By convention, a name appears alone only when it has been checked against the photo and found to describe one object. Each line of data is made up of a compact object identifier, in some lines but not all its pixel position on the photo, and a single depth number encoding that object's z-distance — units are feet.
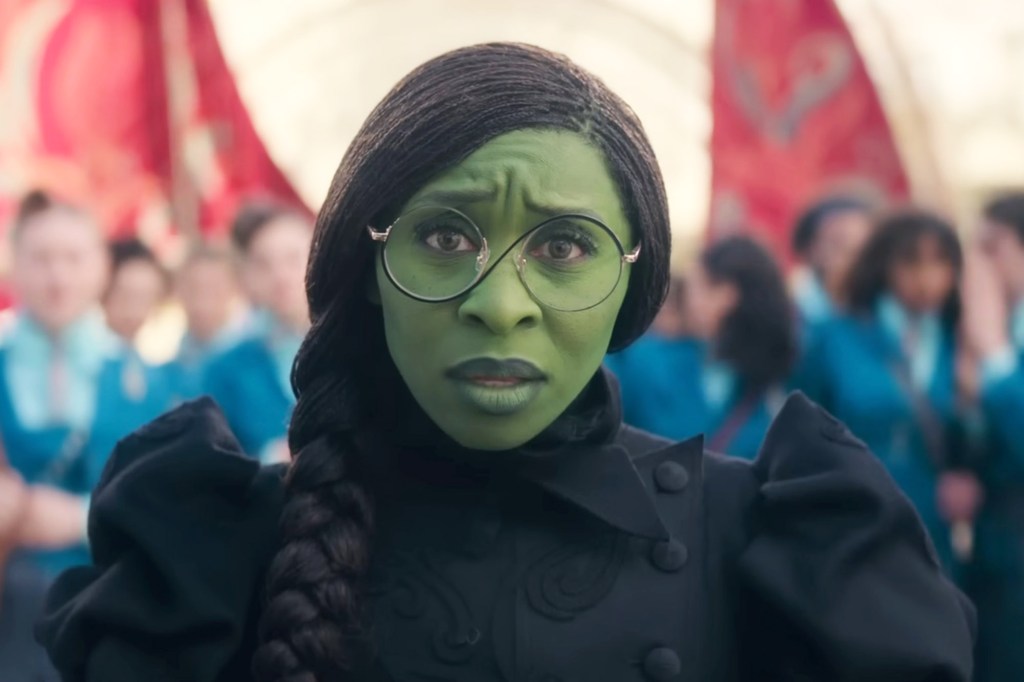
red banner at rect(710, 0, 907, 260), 21.49
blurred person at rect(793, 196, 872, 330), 18.51
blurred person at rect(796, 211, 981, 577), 15.51
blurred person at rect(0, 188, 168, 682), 15.16
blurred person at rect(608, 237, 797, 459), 16.44
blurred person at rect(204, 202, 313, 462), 16.99
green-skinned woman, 6.17
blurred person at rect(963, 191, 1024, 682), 14.61
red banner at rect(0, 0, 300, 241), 21.27
